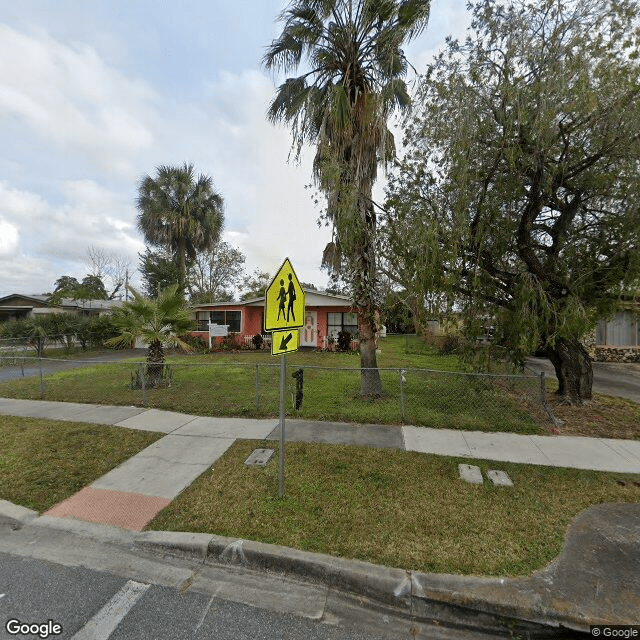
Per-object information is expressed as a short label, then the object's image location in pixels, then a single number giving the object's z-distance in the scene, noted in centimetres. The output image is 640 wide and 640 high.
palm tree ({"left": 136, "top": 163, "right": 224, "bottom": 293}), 2166
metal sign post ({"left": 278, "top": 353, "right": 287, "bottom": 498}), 358
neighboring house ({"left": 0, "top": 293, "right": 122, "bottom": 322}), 2488
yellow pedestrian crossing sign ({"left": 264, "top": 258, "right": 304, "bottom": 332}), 328
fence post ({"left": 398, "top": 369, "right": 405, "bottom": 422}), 634
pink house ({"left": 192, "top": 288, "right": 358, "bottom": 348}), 1764
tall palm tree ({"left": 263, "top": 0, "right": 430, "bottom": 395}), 694
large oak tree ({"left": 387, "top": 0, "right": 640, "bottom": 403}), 532
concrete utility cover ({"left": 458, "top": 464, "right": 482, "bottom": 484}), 411
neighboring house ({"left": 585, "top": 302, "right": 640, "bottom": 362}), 1429
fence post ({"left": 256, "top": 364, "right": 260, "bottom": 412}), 678
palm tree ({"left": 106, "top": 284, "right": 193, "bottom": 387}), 870
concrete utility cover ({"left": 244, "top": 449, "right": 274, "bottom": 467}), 457
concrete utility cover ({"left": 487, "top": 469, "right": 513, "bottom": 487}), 403
